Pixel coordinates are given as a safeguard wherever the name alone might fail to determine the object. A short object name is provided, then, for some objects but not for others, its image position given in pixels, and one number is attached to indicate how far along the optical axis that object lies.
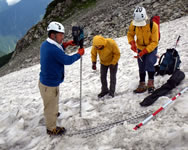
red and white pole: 3.41
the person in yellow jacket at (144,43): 4.63
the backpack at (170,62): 5.48
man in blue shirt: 3.76
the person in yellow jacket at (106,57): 4.97
